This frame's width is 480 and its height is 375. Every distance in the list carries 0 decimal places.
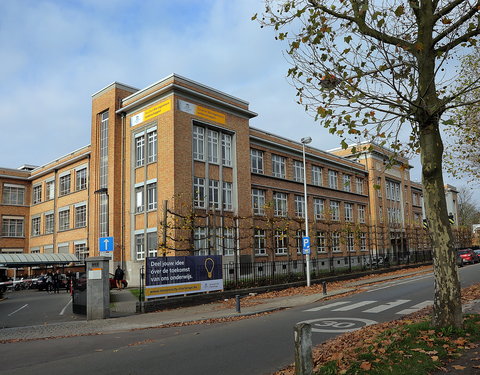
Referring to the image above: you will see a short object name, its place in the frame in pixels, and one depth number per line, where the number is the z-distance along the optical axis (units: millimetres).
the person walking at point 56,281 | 31478
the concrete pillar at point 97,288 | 15727
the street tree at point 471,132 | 15009
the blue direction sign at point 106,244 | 23266
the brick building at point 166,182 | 30453
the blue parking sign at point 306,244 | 24844
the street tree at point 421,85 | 8102
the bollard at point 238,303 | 15438
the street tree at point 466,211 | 96712
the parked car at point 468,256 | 44412
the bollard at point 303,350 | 5066
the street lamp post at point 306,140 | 26353
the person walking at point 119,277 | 28312
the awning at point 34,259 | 35731
